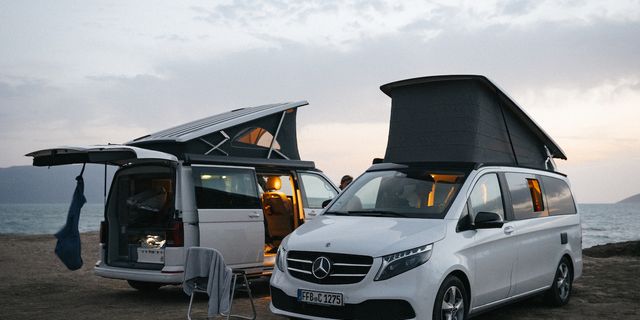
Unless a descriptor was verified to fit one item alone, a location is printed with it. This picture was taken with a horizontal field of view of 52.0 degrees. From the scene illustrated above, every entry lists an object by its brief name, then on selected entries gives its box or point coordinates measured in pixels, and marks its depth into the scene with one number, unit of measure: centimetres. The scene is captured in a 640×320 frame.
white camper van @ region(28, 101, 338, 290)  882
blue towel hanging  904
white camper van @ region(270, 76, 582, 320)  593
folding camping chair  720
